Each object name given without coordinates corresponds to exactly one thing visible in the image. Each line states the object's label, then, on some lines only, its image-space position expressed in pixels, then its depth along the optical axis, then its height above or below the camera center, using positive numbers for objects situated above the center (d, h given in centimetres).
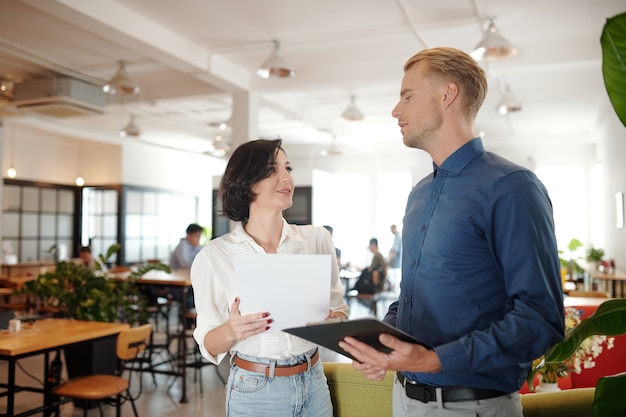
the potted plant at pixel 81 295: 485 -65
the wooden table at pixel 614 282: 843 -92
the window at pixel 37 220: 1127 +13
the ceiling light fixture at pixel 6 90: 855 +216
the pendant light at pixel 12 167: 1104 +121
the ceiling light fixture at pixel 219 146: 1093 +162
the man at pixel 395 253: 1237 -57
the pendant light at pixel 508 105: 760 +173
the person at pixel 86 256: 912 -49
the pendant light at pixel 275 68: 616 +179
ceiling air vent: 814 +196
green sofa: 213 -67
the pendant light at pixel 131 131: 939 +164
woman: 177 -25
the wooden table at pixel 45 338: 365 -81
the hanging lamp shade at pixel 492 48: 525 +174
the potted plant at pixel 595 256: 1050 -50
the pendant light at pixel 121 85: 678 +174
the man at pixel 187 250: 835 -35
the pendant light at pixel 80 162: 1309 +155
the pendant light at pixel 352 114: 838 +174
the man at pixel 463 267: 127 -10
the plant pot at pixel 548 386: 269 -77
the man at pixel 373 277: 935 -84
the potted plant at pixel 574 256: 1022 -61
